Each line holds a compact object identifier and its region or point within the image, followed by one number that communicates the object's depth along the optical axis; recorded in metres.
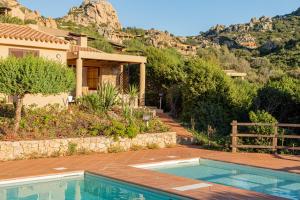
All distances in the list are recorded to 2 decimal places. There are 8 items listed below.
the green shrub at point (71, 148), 14.88
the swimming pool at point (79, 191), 9.70
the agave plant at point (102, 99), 18.72
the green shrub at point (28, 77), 13.38
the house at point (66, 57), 18.56
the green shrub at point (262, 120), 16.44
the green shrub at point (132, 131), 16.39
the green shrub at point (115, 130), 15.96
